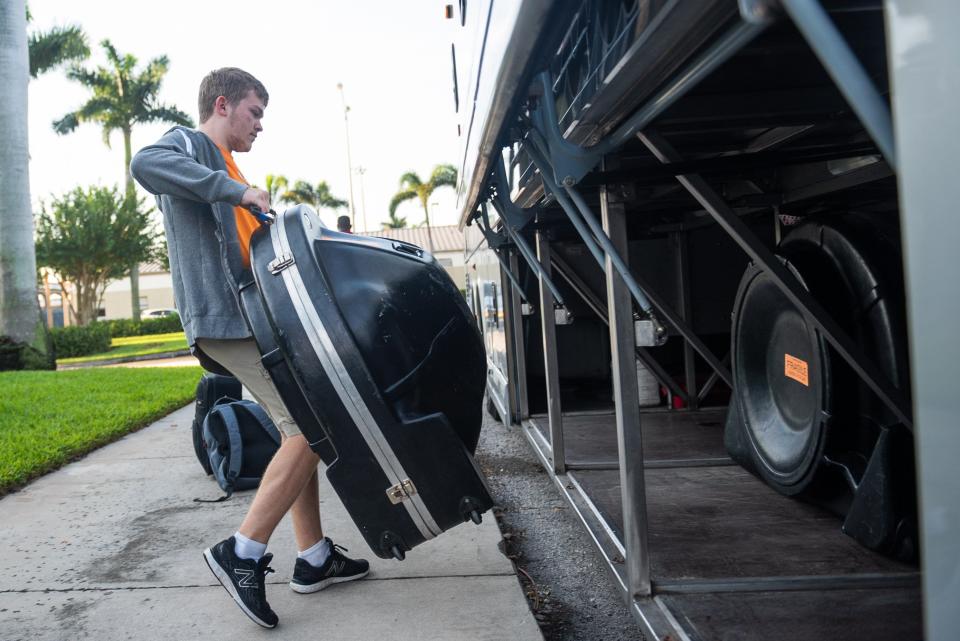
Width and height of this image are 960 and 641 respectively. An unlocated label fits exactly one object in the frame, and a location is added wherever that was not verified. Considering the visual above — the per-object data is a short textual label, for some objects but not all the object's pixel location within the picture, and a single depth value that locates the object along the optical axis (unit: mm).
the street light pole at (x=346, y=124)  47469
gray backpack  4797
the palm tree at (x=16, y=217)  13227
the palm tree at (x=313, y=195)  48650
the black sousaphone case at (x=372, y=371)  2525
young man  2820
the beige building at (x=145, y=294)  66438
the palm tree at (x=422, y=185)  46225
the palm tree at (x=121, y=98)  31750
